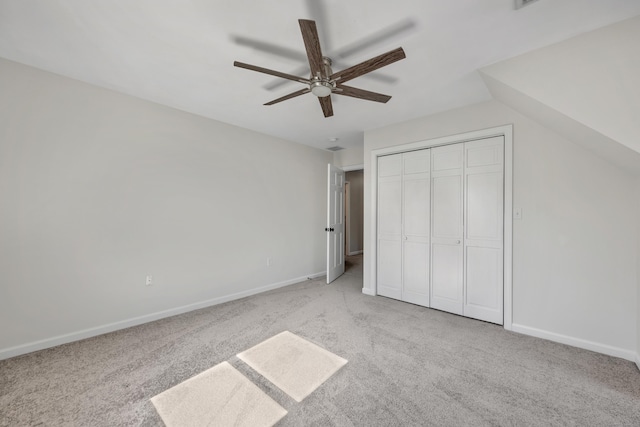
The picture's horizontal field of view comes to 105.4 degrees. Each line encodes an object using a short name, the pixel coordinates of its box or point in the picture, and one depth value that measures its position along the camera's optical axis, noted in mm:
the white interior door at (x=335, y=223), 4246
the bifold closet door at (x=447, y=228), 3008
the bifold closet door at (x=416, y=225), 3273
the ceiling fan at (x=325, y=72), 1417
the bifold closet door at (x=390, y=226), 3533
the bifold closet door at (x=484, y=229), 2732
